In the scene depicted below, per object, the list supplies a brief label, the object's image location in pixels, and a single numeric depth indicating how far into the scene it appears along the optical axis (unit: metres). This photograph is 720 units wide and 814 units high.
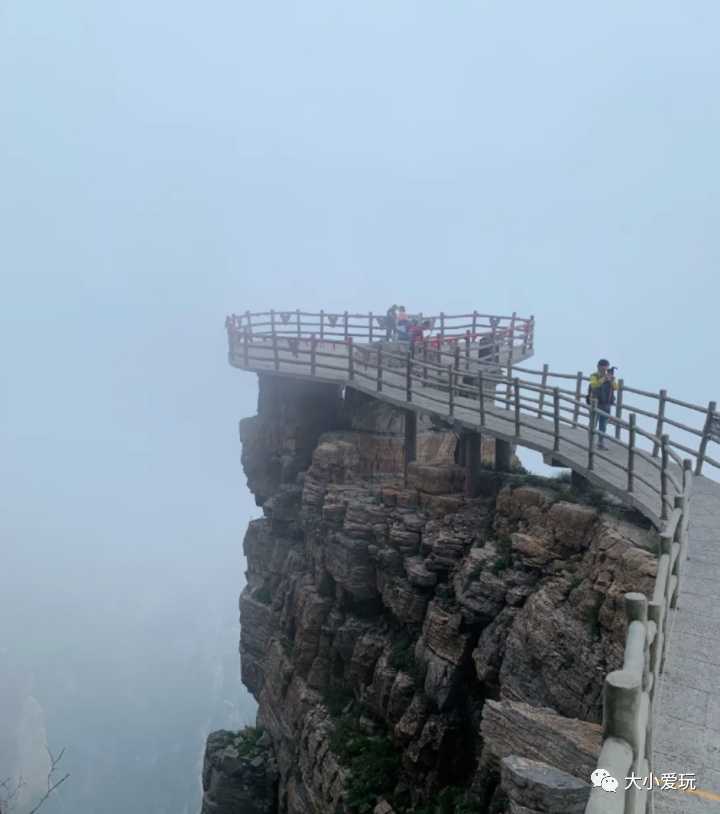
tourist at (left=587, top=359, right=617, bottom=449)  14.81
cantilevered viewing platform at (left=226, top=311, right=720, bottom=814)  4.14
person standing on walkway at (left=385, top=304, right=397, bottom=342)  28.45
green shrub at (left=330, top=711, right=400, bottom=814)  14.85
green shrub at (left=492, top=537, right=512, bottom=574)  13.69
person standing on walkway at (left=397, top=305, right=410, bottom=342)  26.62
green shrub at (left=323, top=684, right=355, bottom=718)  17.98
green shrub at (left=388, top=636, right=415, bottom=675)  16.00
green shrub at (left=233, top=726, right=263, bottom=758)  21.30
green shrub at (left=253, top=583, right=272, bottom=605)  24.45
